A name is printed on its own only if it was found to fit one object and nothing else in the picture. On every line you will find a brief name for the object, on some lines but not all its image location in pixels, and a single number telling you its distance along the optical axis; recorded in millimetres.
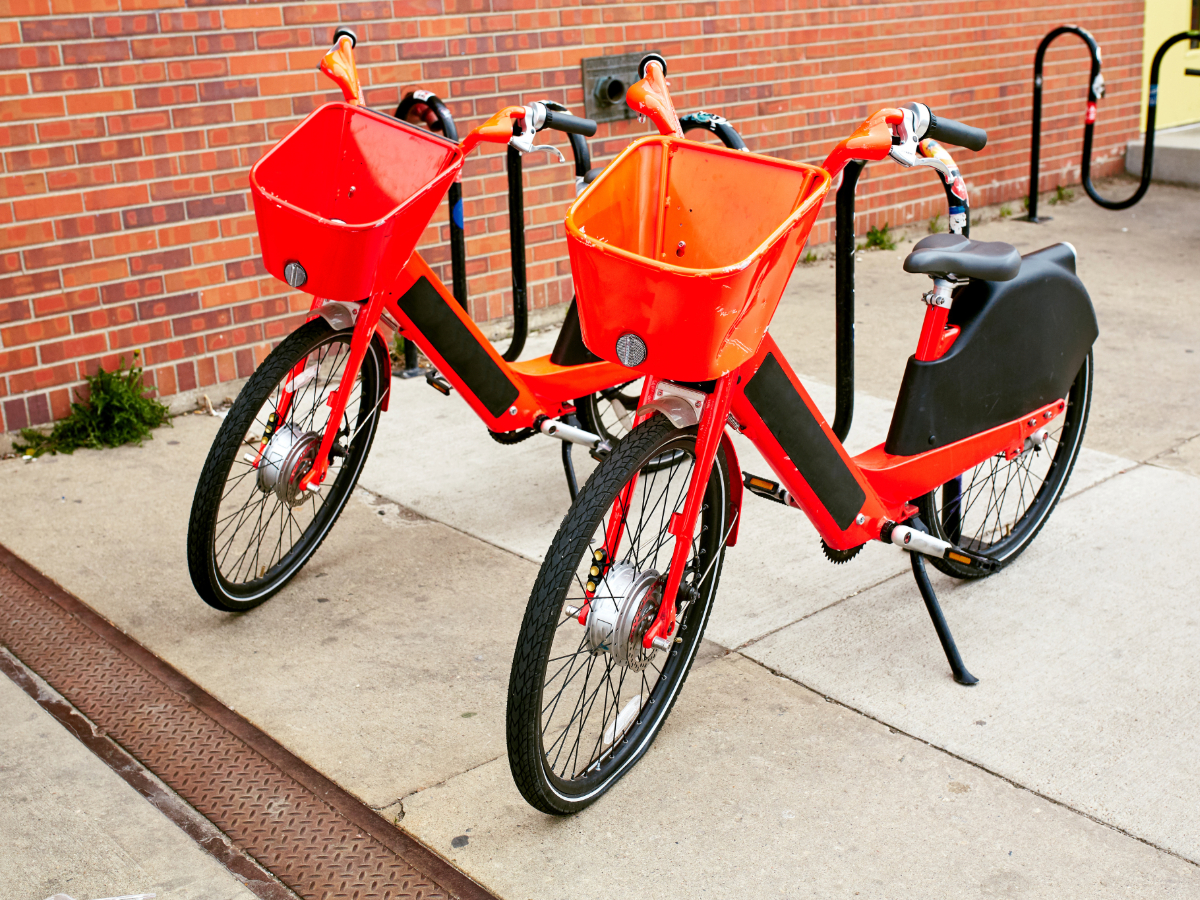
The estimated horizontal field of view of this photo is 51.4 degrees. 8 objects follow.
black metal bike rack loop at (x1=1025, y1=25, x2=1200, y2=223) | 7043
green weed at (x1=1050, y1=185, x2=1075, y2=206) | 8047
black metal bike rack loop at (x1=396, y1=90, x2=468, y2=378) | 3932
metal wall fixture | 5672
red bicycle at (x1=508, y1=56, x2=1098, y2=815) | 2246
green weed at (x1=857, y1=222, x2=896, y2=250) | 7055
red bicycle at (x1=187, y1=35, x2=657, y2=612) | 2947
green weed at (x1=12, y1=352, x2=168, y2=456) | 4371
